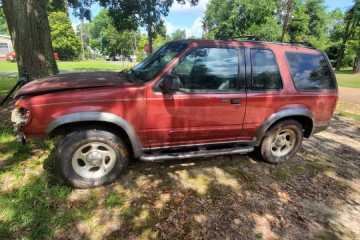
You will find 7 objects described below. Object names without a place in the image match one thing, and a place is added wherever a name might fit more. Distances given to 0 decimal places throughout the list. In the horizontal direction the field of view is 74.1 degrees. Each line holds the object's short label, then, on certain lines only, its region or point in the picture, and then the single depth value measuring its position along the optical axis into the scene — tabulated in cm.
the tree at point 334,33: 4309
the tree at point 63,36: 4824
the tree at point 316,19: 4359
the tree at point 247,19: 3806
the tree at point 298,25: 4031
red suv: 294
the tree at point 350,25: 3350
